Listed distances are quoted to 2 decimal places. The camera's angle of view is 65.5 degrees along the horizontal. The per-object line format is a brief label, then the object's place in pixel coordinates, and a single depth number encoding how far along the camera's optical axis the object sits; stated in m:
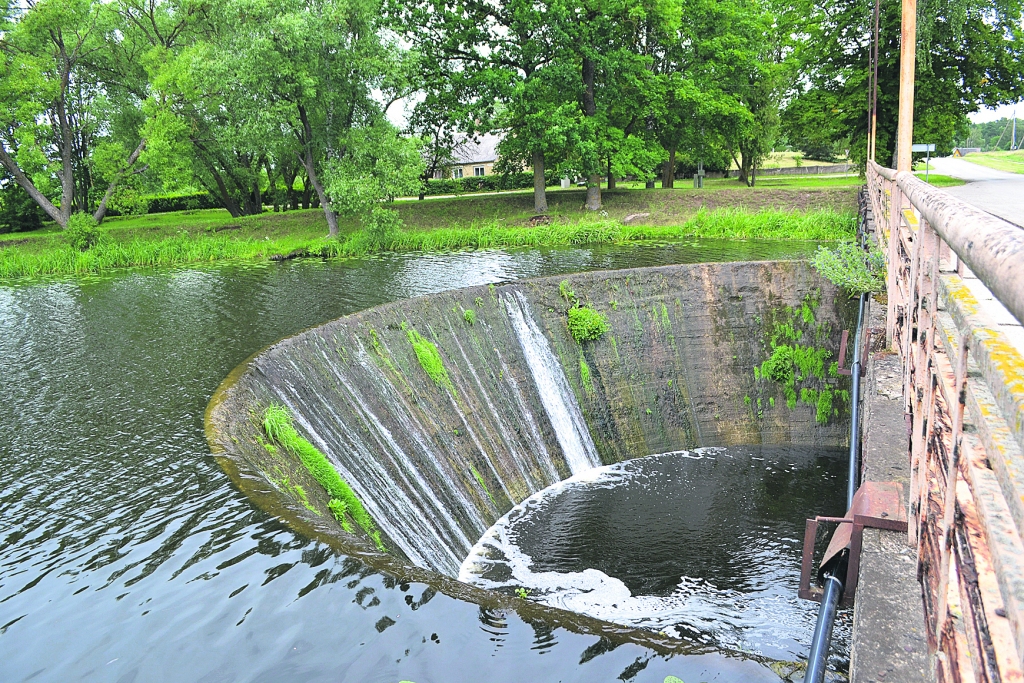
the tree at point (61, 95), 25.08
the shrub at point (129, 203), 29.30
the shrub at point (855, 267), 10.85
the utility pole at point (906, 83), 9.97
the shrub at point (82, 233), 24.32
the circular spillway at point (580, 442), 8.10
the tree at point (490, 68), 26.58
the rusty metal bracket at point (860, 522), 4.58
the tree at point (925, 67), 26.36
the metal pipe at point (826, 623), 3.69
